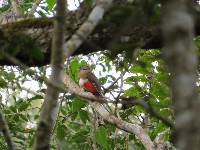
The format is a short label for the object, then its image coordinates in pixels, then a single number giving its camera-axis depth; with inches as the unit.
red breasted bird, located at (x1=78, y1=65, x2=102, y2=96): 613.6
